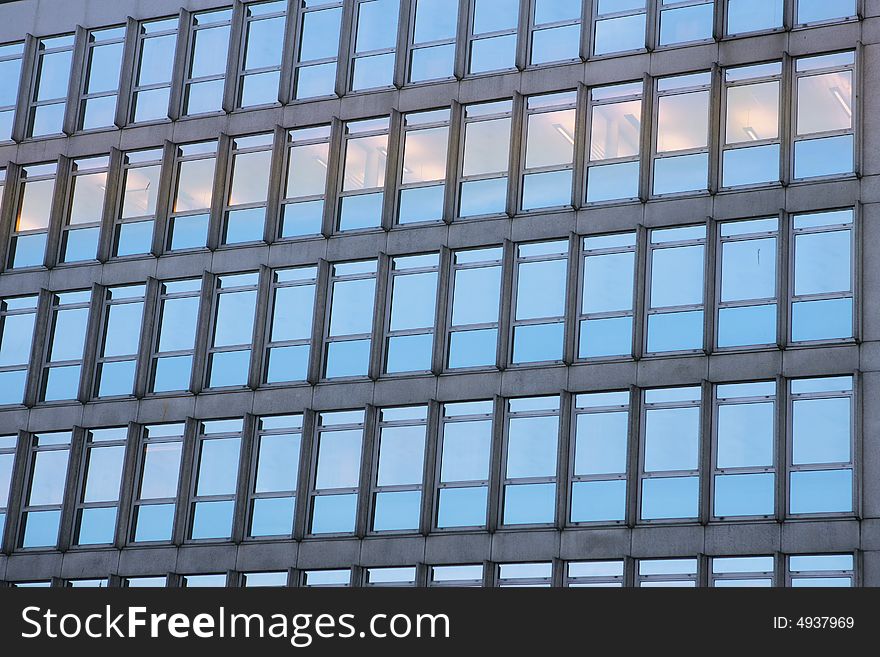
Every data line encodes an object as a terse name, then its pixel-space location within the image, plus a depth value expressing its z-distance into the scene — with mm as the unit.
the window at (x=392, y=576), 31953
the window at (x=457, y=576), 31609
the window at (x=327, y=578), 32325
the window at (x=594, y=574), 30656
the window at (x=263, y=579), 32844
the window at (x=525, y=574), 31203
